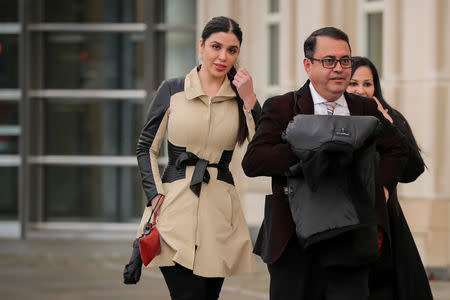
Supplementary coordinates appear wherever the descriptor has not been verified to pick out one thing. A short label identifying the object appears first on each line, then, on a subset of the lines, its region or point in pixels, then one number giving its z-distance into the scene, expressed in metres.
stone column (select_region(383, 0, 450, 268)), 18.11
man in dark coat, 8.27
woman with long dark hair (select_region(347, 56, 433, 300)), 9.56
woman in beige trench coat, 10.26
